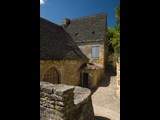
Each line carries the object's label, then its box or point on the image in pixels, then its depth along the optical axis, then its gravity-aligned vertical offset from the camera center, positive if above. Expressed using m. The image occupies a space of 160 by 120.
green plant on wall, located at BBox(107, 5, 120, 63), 9.06 +1.66
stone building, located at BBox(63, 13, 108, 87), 14.70 +2.71
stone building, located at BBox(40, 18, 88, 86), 8.59 +0.32
